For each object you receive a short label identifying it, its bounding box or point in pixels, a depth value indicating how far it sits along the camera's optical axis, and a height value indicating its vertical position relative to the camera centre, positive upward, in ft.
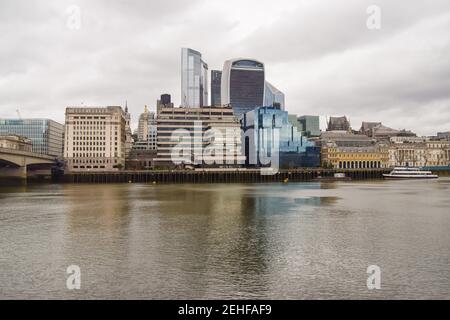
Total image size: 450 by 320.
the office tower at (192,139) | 629.92 +45.17
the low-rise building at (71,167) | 650.02 +2.88
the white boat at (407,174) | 594.65 -9.14
